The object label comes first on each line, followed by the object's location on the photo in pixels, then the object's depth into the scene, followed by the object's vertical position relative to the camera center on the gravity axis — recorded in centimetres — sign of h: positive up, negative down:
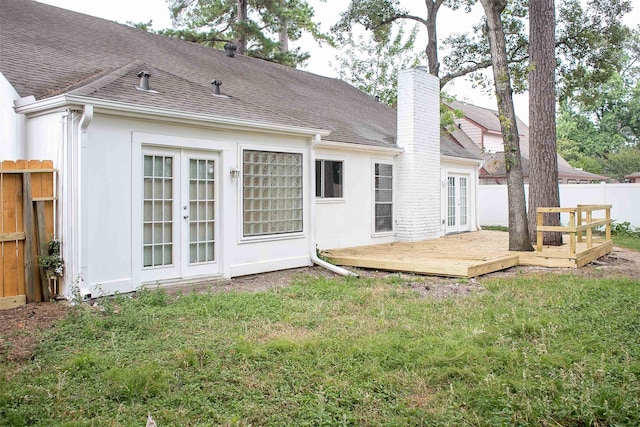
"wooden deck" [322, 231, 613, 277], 884 -89
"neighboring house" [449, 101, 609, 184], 2738 +395
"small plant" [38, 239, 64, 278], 637 -60
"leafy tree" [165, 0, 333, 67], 2067 +782
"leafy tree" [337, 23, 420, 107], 2970 +865
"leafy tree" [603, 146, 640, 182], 3619 +315
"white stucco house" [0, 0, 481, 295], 665 +88
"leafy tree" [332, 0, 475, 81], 1984 +748
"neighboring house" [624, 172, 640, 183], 3088 +192
